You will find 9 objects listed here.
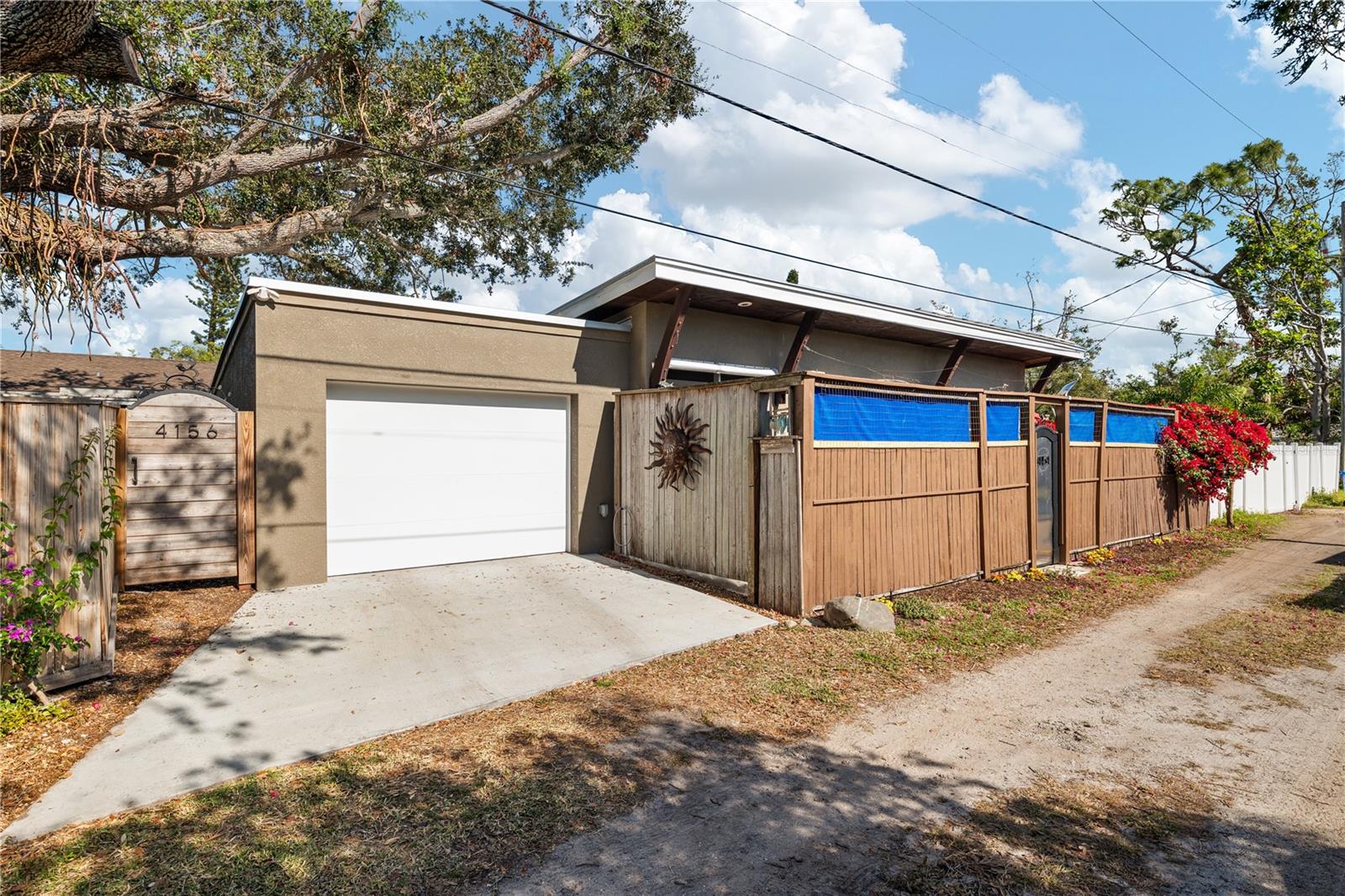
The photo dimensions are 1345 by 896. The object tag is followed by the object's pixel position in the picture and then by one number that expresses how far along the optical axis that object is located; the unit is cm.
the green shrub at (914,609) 625
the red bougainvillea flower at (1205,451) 1137
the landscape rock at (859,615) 574
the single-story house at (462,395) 674
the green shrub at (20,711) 347
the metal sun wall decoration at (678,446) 723
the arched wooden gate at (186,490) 625
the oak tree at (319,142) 568
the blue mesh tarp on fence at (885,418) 623
